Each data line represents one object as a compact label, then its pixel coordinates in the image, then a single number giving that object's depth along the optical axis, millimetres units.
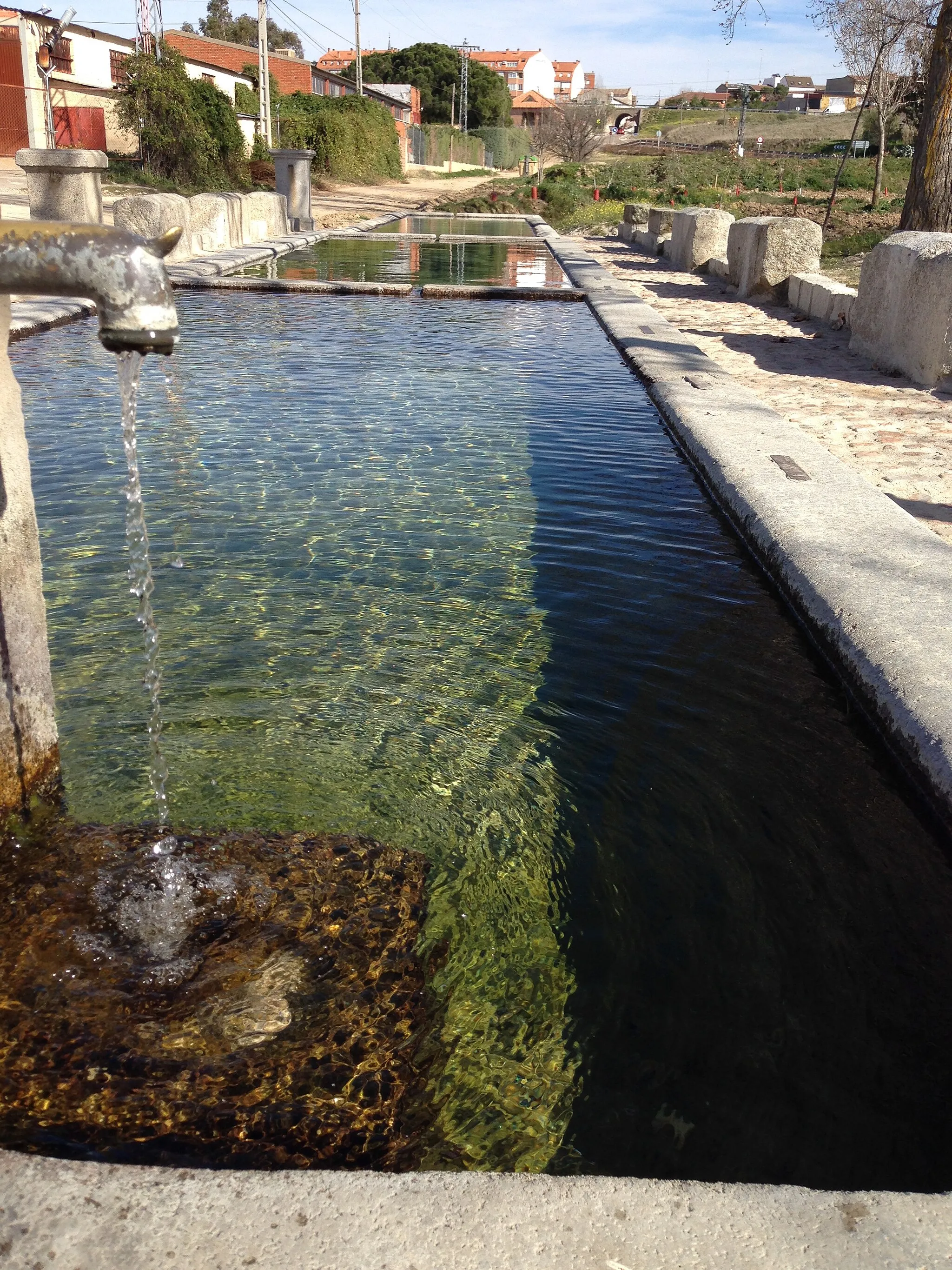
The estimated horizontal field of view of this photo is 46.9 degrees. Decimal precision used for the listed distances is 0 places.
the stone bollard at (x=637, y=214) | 23766
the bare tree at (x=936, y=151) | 10781
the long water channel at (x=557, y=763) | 2127
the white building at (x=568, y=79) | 137375
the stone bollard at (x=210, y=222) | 15828
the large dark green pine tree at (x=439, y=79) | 74438
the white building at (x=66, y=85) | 28641
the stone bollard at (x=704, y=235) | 16094
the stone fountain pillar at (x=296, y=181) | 21469
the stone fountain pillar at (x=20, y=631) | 2404
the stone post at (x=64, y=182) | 13141
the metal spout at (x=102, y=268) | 1824
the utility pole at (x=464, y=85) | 67375
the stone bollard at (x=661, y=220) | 19500
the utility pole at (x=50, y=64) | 16297
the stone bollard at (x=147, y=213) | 13219
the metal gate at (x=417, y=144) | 54906
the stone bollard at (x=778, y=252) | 12422
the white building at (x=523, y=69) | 117938
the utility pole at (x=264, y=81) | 26703
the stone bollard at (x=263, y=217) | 18308
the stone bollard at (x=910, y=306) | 7668
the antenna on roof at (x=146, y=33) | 26641
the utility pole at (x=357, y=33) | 46312
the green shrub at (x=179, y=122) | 24938
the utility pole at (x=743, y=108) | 52250
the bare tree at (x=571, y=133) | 52375
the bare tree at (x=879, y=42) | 21172
